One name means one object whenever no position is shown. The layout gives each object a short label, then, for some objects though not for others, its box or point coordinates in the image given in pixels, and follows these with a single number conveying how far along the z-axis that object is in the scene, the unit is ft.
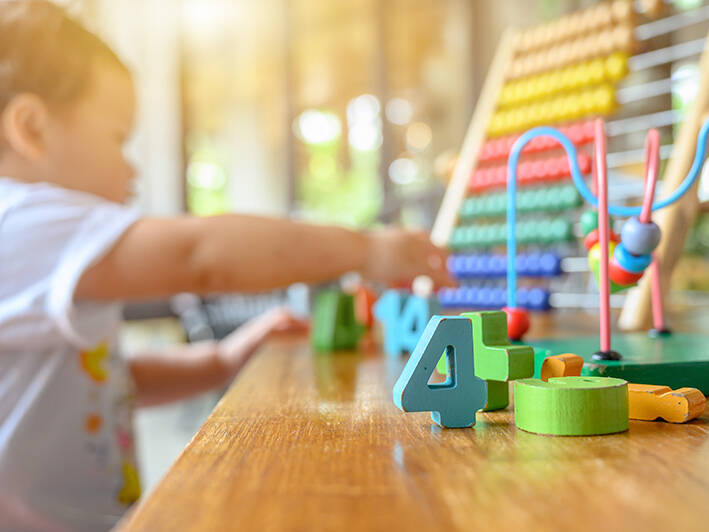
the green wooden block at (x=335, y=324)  2.45
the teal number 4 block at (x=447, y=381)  1.14
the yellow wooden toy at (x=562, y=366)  1.25
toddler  2.01
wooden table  0.71
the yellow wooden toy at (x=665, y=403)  1.12
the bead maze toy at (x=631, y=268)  1.33
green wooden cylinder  1.05
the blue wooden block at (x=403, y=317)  2.05
